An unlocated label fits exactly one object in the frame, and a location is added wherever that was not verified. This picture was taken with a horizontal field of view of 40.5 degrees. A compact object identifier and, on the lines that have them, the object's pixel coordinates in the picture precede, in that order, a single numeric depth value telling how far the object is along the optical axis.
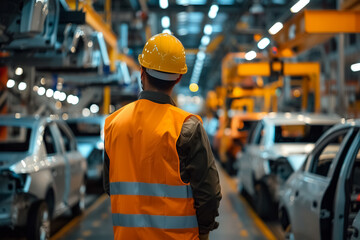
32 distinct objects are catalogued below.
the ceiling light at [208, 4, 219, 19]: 13.50
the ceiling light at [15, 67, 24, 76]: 13.02
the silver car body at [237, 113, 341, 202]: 7.85
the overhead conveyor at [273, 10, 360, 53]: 7.54
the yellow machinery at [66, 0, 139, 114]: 9.77
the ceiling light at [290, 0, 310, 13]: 6.15
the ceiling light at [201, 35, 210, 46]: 25.53
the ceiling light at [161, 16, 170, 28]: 14.49
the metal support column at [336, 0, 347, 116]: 10.73
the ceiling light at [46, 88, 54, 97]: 14.01
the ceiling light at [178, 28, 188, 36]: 29.62
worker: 2.56
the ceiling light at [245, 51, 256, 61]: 9.76
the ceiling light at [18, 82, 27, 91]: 11.96
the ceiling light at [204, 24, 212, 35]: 20.52
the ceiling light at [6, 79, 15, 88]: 11.75
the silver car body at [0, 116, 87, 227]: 5.38
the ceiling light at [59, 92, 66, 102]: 20.05
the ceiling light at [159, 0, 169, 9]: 12.76
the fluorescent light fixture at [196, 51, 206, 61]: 31.83
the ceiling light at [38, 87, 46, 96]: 13.28
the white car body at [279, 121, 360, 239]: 3.97
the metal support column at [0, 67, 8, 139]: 12.29
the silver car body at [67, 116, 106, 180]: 11.19
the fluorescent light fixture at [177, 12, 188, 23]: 25.53
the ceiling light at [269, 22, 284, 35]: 7.29
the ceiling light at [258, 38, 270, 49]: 8.10
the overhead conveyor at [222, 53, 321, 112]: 12.44
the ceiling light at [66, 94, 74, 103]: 21.23
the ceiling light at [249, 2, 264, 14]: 16.24
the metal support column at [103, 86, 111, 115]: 16.91
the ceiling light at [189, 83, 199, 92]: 23.36
